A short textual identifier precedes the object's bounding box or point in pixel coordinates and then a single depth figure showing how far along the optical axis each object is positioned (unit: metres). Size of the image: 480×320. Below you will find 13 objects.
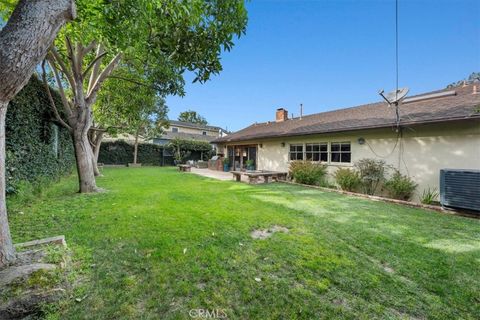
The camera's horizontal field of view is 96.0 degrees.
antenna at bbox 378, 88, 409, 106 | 7.55
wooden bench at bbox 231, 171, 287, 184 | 10.54
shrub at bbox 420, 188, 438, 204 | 6.71
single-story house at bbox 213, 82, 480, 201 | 6.53
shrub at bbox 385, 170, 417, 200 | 7.19
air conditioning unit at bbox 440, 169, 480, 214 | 5.23
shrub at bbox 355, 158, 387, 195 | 8.12
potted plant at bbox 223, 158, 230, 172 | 17.59
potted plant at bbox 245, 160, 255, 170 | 15.23
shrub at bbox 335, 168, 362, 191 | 8.36
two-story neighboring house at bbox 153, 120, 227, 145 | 30.66
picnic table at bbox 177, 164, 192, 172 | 15.96
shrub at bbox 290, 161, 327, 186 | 9.87
